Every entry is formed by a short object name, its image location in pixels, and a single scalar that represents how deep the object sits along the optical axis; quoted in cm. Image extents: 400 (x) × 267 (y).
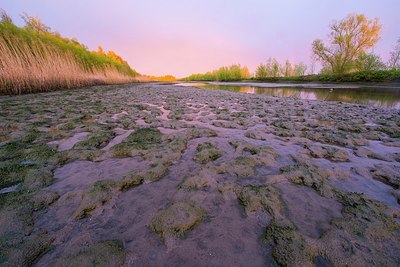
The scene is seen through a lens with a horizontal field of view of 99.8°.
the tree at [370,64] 2508
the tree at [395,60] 2856
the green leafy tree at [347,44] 2267
